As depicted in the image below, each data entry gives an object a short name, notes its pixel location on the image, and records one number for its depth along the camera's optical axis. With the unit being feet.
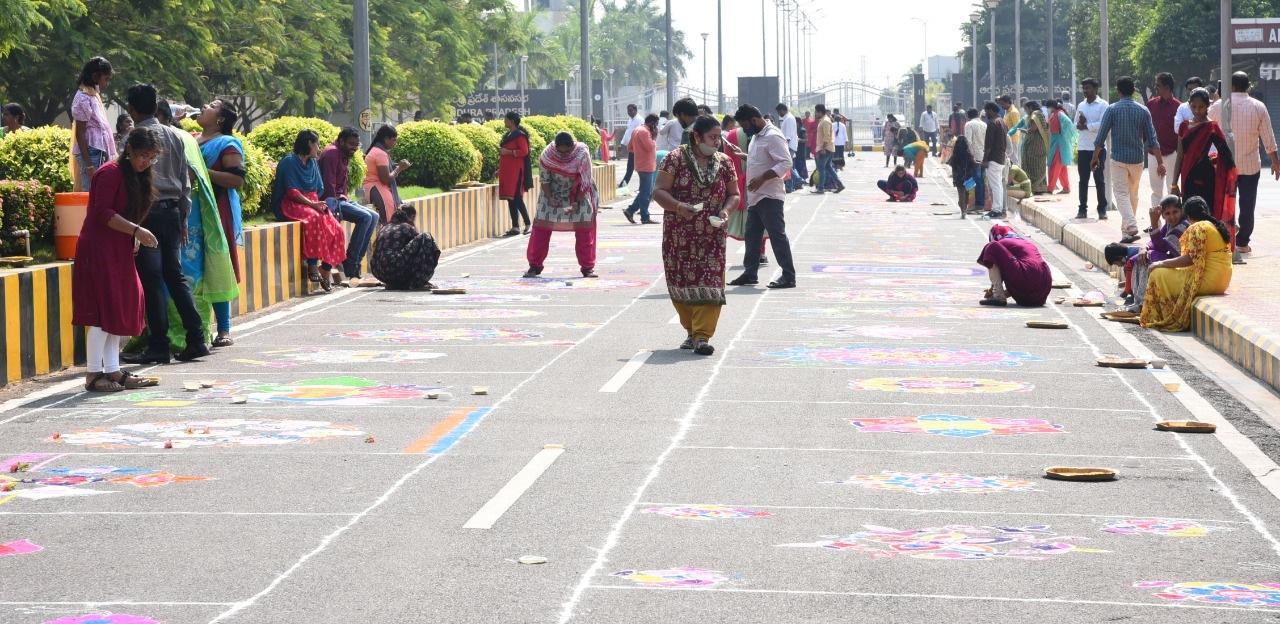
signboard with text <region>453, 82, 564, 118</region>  289.12
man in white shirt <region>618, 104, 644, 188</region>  139.59
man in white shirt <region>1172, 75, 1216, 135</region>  84.07
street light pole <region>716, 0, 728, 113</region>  273.13
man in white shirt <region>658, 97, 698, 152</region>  112.78
